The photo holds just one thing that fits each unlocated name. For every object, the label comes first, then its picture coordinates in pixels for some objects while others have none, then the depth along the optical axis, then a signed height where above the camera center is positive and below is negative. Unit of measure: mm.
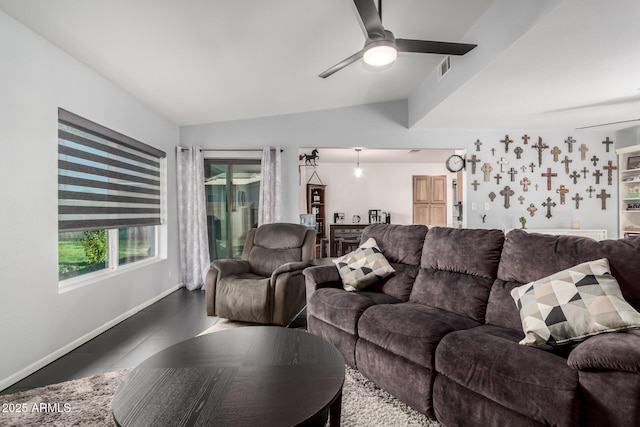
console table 7995 -461
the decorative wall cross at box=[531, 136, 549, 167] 4945 +980
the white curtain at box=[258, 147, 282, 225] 4820 +380
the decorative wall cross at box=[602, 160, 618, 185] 4925 +620
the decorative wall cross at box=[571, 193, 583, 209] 4941 +187
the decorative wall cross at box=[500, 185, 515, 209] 4941 +285
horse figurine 6219 +1146
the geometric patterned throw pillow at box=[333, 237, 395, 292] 2686 -462
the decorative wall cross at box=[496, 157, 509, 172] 4969 +758
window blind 2734 +378
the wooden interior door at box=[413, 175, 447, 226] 8578 +411
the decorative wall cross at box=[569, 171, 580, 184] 4949 +536
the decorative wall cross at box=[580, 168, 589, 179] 4961 +580
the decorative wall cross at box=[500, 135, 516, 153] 4948 +1072
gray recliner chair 3072 -656
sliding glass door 5039 +173
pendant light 7036 +954
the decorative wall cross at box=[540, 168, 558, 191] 4943 +553
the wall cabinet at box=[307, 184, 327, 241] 8125 +216
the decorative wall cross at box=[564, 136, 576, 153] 4934 +1062
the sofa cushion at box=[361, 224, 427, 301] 2611 -356
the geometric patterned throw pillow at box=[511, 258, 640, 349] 1408 -442
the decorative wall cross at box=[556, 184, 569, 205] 4941 +309
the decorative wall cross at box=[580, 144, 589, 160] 4949 +913
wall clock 4961 +752
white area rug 1734 -1098
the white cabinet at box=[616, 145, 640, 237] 4699 +297
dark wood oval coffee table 1092 -670
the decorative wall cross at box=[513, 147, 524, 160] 4945 +920
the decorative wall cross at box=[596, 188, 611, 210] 4938 +228
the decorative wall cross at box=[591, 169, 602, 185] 4949 +547
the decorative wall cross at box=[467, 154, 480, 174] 4969 +778
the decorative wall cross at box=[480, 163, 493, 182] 4961 +638
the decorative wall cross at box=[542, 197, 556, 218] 4949 +100
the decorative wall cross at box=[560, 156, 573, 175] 4949 +710
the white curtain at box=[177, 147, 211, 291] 4766 -53
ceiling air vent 3462 +1598
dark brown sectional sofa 1246 -643
